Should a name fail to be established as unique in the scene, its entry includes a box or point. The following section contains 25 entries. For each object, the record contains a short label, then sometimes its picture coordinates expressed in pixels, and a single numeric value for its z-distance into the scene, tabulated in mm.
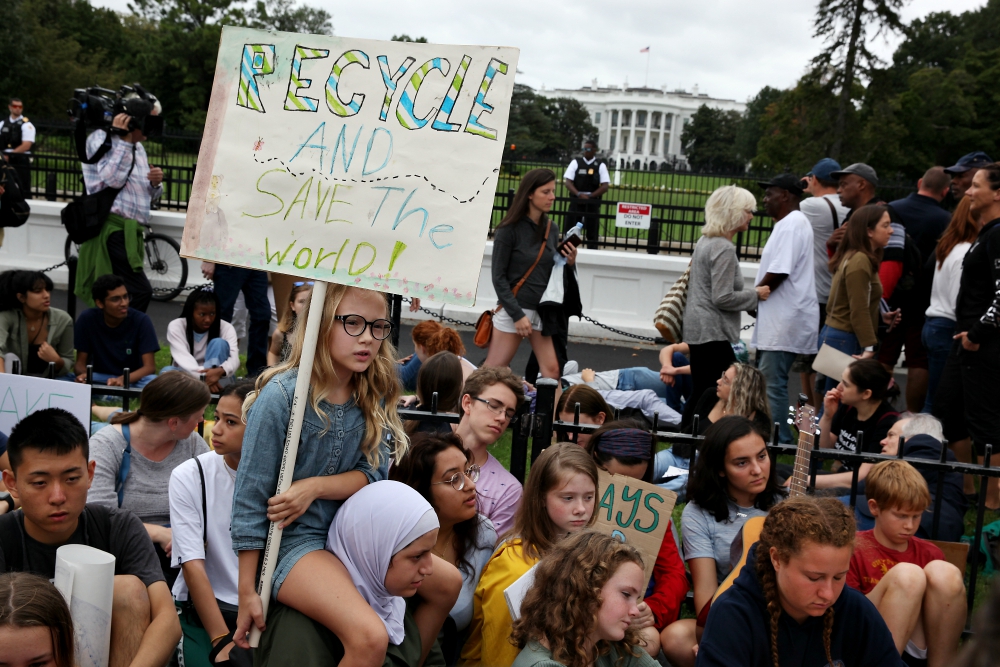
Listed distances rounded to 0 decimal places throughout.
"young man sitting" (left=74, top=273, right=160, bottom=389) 6832
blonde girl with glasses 2555
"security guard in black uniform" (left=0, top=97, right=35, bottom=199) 15359
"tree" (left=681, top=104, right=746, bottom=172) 85475
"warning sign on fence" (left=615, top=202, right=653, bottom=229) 12070
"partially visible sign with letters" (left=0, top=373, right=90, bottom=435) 3838
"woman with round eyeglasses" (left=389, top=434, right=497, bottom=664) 3344
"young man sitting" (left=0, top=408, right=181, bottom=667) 2920
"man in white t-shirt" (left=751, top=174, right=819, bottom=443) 6656
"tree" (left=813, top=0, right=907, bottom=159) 33625
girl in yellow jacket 3389
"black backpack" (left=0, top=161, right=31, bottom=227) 9422
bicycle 11906
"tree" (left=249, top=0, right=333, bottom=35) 70169
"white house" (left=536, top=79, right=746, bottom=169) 127812
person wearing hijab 2566
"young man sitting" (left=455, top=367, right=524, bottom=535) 4055
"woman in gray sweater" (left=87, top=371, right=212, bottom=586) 3889
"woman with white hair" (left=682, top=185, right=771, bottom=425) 6352
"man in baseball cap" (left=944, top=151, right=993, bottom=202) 7113
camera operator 8344
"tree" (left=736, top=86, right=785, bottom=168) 60688
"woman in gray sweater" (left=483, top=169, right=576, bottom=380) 6859
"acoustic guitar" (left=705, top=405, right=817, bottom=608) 4062
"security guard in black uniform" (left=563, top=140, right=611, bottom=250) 15117
